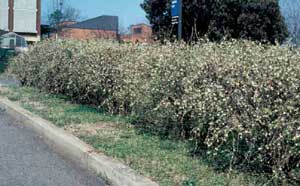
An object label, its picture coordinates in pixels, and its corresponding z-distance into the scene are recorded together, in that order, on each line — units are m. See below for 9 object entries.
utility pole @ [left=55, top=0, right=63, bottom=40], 70.87
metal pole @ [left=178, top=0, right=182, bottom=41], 10.82
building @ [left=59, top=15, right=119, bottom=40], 68.63
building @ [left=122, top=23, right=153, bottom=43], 50.28
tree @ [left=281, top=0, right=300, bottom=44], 27.19
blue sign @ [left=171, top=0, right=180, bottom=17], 11.14
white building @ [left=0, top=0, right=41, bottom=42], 65.75
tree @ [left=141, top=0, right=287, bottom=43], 30.44
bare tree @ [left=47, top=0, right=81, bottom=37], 71.00
